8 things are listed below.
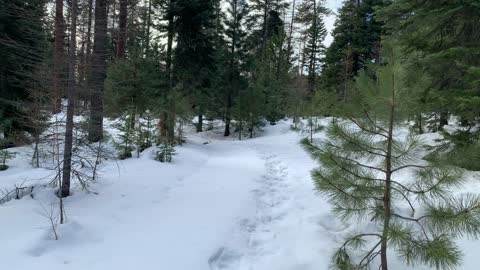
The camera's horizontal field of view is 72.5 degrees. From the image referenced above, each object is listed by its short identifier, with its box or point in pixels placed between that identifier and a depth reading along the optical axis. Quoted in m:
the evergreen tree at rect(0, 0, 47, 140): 9.12
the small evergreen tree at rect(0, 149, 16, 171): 6.71
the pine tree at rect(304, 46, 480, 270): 2.60
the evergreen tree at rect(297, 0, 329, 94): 30.14
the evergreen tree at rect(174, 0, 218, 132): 12.72
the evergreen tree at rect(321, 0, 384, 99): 23.67
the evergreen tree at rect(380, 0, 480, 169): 4.93
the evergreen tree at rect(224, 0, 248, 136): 18.08
